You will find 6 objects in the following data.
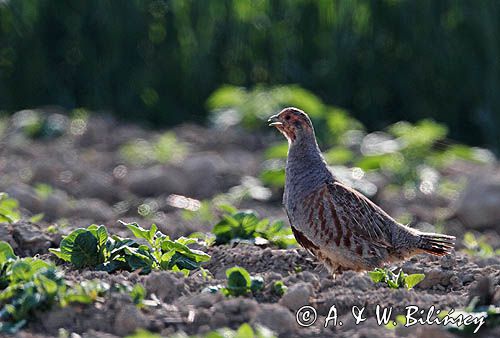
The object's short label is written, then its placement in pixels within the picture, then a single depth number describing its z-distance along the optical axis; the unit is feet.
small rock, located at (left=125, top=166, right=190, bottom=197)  61.57
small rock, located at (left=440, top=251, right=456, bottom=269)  38.72
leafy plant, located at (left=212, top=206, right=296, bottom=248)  40.65
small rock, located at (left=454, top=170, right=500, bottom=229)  57.36
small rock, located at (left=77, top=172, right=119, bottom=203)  60.54
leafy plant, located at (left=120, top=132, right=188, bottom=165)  67.00
